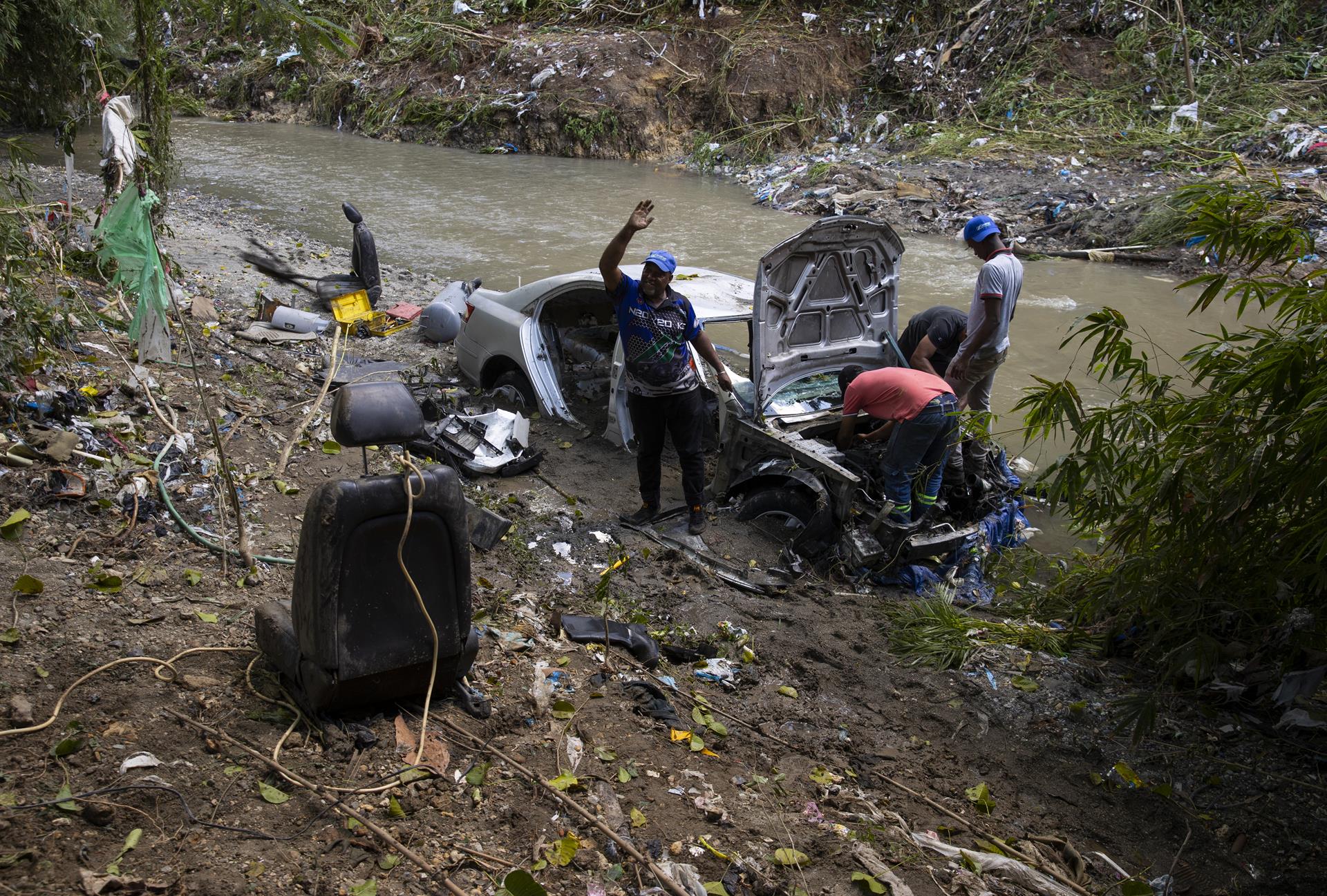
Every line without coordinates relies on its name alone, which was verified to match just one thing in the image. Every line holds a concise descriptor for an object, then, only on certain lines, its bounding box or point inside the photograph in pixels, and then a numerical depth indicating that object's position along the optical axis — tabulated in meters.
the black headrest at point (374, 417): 2.90
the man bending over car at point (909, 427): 5.39
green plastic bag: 4.45
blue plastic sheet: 5.54
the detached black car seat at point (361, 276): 9.87
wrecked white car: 5.57
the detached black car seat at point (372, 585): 2.99
